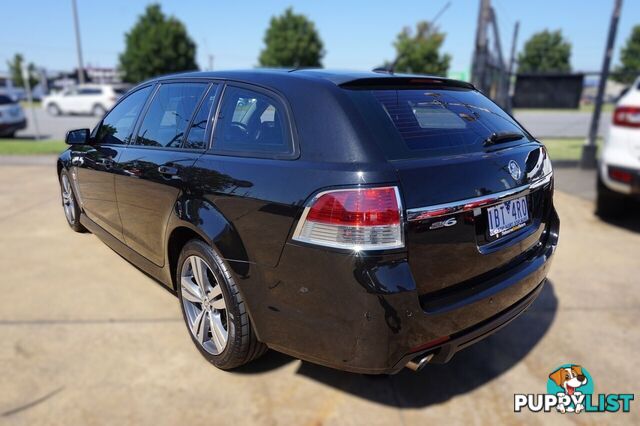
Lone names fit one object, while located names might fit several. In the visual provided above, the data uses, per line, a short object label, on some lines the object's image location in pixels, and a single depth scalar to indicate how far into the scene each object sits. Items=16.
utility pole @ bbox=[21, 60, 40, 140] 12.13
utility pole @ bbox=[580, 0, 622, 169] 8.16
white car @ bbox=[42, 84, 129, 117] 23.92
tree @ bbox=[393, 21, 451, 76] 39.50
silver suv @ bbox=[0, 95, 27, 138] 13.91
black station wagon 1.84
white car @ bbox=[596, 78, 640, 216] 4.57
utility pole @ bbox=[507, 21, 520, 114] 11.30
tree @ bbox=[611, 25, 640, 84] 51.94
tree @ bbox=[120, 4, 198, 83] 38.69
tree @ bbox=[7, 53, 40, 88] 64.00
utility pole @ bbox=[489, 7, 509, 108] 10.61
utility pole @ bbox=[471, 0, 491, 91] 8.78
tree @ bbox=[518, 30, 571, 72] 71.12
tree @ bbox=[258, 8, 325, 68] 41.75
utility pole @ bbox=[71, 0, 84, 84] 30.22
